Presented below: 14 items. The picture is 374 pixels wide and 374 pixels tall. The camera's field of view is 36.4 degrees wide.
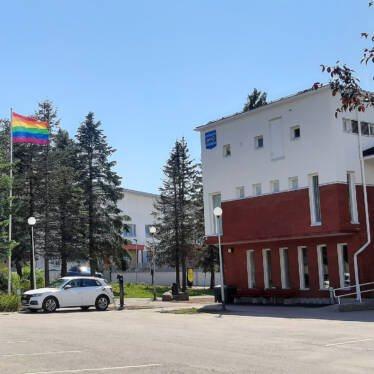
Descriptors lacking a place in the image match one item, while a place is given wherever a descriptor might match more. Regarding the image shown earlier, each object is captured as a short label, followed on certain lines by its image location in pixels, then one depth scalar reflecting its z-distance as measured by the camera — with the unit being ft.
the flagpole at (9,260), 96.09
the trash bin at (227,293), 99.81
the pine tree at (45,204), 137.18
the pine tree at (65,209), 138.41
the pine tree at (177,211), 165.48
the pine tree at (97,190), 149.89
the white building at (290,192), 86.02
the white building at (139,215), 233.76
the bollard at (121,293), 91.61
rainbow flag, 105.40
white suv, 83.15
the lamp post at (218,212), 81.03
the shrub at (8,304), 86.79
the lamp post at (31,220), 93.66
